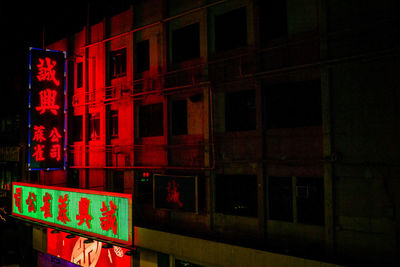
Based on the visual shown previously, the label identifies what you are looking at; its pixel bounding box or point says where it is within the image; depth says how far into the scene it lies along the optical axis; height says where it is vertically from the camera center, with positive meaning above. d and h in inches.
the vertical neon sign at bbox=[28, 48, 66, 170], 573.3 +84.4
